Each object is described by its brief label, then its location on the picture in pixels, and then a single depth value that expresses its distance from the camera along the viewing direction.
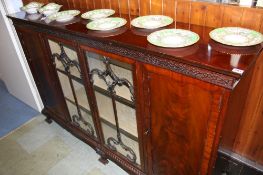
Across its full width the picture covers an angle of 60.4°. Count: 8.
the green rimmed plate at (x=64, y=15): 1.33
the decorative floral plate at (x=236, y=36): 0.83
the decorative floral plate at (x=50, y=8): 1.48
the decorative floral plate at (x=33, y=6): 1.57
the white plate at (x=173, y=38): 0.88
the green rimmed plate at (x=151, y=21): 1.07
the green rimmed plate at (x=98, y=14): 1.30
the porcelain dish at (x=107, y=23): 1.13
